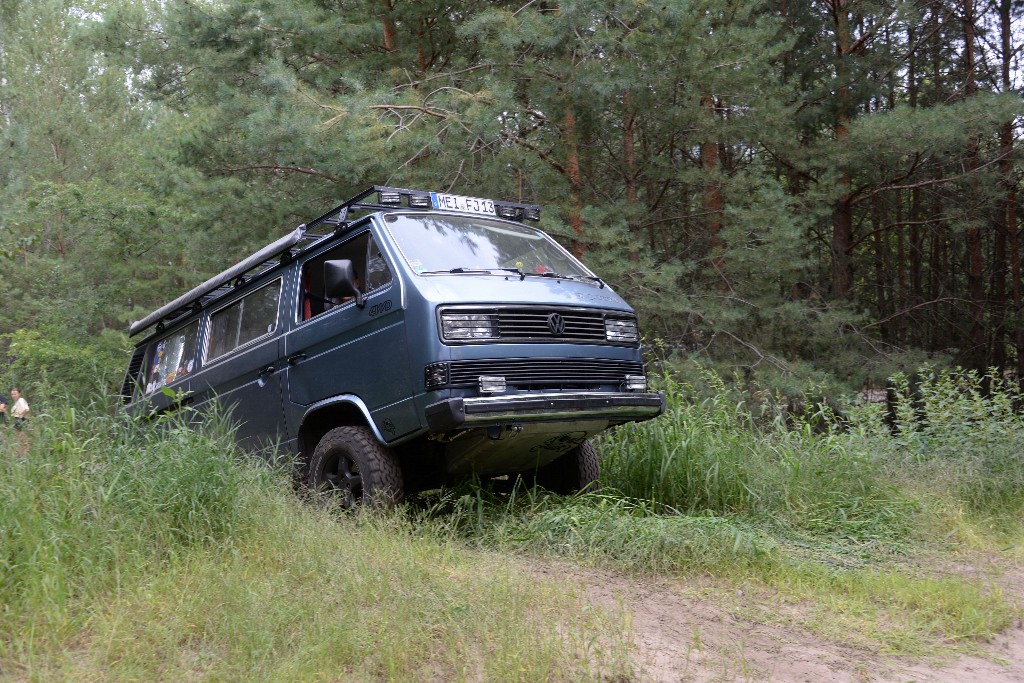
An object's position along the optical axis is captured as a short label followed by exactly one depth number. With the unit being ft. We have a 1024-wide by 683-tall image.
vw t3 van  17.87
